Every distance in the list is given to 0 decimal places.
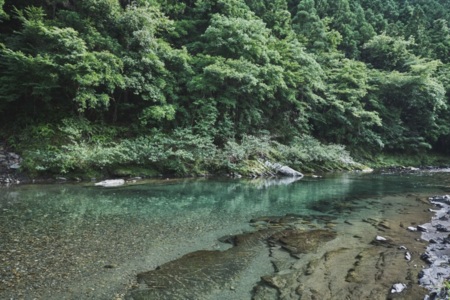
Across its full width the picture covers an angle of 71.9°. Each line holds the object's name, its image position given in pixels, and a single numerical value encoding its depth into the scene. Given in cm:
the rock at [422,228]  826
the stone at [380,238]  742
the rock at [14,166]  1451
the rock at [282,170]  2148
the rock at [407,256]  618
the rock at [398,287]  481
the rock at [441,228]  823
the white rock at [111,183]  1459
